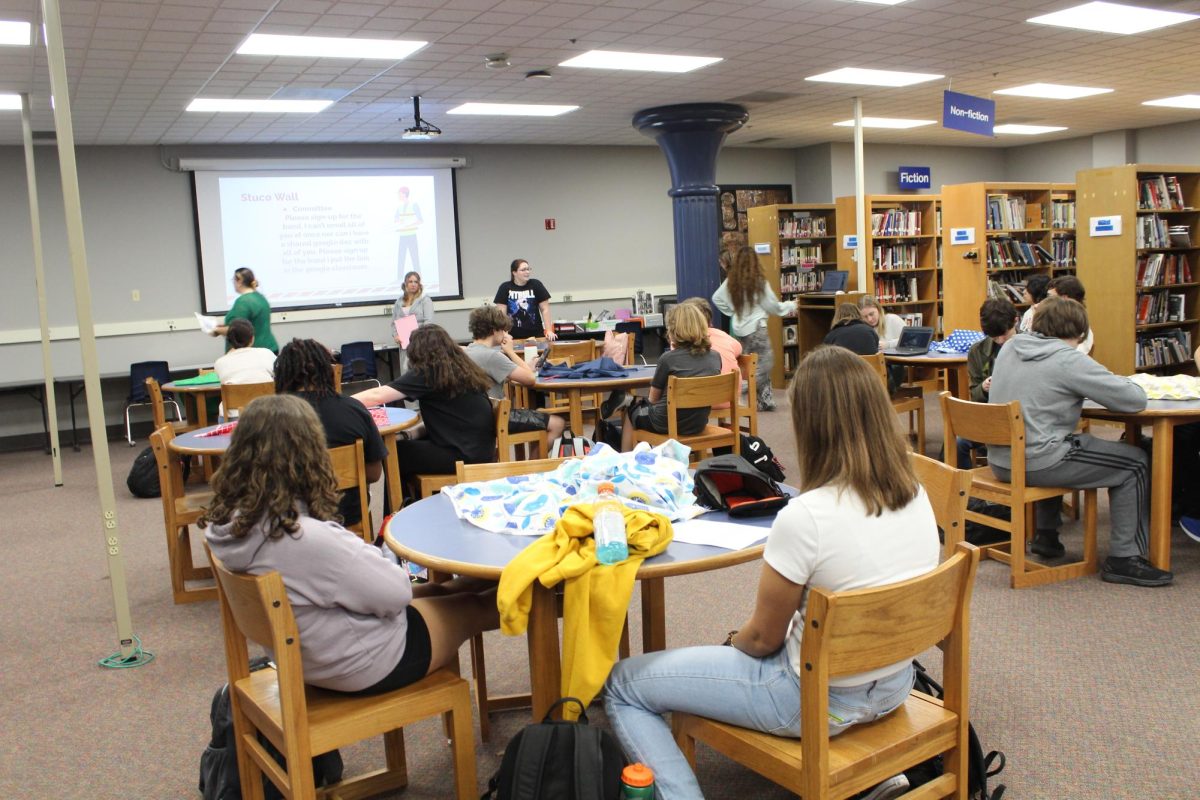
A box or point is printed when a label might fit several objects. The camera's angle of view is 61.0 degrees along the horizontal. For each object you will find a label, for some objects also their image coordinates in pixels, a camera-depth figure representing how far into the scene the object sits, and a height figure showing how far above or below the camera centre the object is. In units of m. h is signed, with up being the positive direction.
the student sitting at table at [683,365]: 5.61 -0.48
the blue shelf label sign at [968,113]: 8.01 +1.21
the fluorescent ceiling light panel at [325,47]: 6.35 +1.58
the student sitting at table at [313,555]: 2.19 -0.56
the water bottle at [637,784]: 2.02 -0.99
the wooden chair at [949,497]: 2.50 -0.58
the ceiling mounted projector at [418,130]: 8.44 +1.34
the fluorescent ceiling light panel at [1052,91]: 9.79 +1.66
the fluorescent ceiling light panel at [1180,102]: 11.07 +1.68
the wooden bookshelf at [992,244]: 9.71 +0.19
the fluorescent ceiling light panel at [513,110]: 9.12 +1.60
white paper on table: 2.37 -0.61
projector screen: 10.29 +0.64
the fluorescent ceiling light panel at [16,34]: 5.53 +1.53
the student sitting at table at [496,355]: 5.63 -0.37
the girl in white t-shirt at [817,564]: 1.98 -0.57
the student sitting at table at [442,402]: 4.62 -0.52
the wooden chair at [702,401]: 5.28 -0.65
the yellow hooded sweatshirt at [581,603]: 2.19 -0.69
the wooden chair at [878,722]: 1.85 -0.87
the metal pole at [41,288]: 7.00 +0.14
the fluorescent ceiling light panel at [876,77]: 8.55 +1.64
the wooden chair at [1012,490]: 4.05 -0.92
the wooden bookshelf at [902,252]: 10.99 +0.18
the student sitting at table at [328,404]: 4.04 -0.43
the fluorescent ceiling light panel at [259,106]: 8.05 +1.55
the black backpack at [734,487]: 2.63 -0.55
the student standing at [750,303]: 9.19 -0.26
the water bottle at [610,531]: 2.24 -0.55
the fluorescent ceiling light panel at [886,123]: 11.44 +1.66
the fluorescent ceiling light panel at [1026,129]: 12.78 +1.68
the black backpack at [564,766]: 2.02 -0.96
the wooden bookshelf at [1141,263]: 8.34 -0.05
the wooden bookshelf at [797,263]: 11.13 +0.11
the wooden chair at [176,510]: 4.34 -0.90
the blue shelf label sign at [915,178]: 13.97 +1.22
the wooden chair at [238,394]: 5.88 -0.54
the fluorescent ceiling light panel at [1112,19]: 6.91 +1.67
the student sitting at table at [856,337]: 6.70 -0.44
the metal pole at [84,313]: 3.52 -0.02
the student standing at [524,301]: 9.56 -0.15
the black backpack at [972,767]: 2.32 -1.18
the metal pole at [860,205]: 9.43 +0.60
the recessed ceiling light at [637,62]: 7.40 +1.62
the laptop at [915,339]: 6.92 -0.49
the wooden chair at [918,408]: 6.60 -0.92
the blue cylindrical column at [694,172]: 9.60 +1.00
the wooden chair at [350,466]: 3.76 -0.63
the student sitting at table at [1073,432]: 4.02 -0.69
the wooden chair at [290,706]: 2.08 -0.91
